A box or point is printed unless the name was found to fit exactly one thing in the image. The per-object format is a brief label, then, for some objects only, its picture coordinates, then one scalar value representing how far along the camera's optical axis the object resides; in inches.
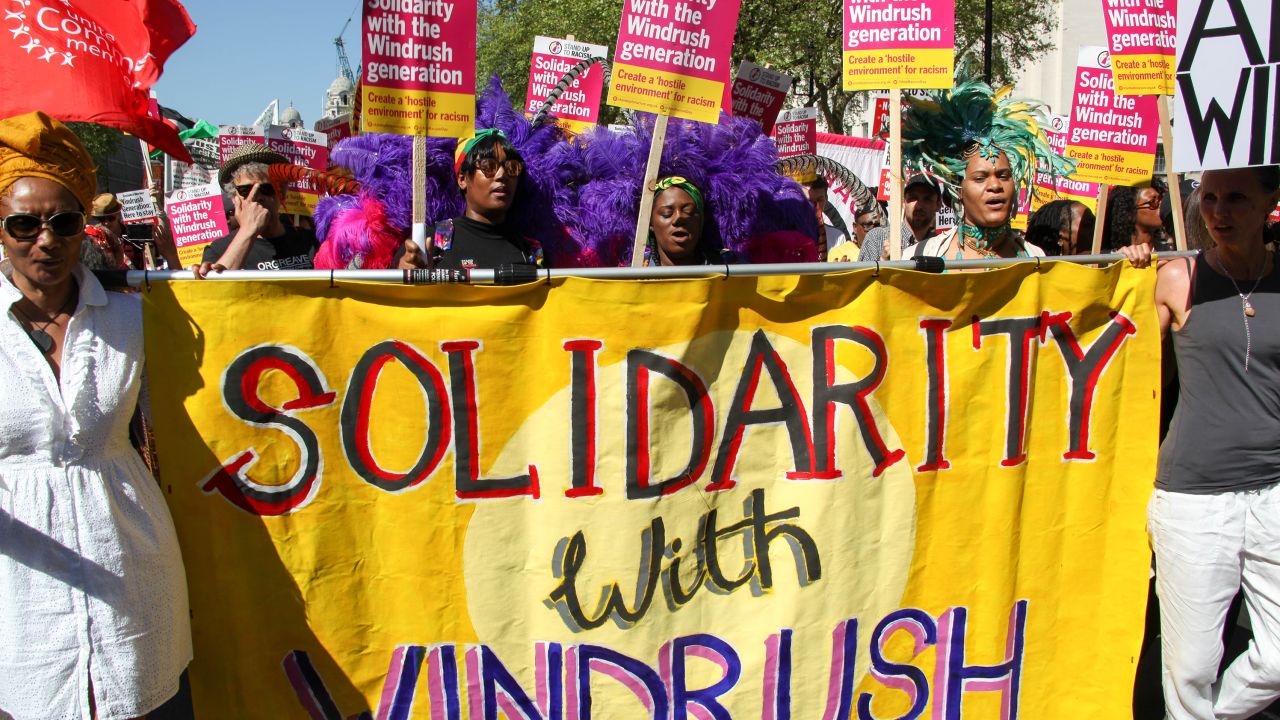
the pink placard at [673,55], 131.3
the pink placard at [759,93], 294.7
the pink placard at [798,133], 334.3
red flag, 117.8
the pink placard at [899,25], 138.5
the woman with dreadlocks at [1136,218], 213.6
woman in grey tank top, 113.1
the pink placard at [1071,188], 279.0
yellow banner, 104.0
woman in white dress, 87.9
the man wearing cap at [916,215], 228.2
